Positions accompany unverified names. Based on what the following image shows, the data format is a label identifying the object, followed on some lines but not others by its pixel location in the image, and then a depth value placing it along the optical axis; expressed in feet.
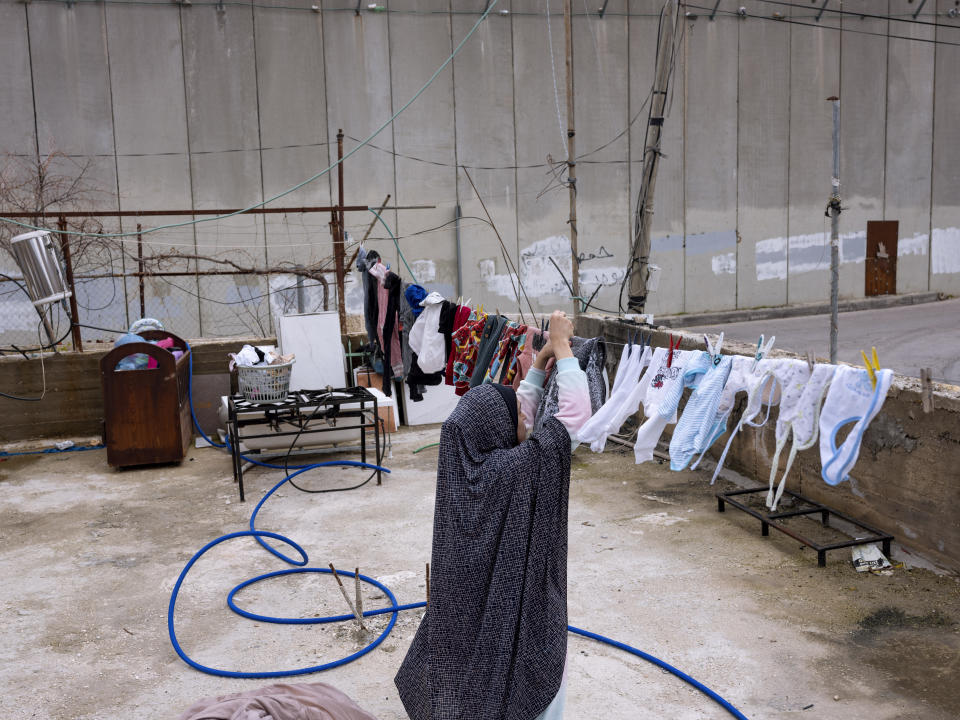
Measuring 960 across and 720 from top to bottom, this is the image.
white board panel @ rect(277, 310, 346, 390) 31.78
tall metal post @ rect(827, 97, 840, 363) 23.82
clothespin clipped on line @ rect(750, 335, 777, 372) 13.04
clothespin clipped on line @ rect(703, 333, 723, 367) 13.69
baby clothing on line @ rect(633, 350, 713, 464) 13.93
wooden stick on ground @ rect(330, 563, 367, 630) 15.46
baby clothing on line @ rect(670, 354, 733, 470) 13.48
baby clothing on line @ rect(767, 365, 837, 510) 12.13
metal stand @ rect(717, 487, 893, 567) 17.73
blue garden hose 13.56
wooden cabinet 27.27
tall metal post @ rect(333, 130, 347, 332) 34.09
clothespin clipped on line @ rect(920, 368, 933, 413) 13.12
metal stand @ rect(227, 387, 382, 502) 25.39
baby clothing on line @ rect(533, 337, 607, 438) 12.23
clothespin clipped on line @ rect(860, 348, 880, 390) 10.76
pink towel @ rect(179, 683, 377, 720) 10.52
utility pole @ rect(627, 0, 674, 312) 32.01
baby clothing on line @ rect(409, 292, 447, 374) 20.66
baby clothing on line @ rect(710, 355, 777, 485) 12.97
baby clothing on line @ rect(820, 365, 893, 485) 10.85
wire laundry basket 25.86
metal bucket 29.66
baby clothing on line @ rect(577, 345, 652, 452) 14.99
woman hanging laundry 8.66
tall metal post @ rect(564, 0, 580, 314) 31.55
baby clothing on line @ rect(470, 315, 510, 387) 18.13
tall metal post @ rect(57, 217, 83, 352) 31.37
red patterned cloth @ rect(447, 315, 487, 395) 19.33
